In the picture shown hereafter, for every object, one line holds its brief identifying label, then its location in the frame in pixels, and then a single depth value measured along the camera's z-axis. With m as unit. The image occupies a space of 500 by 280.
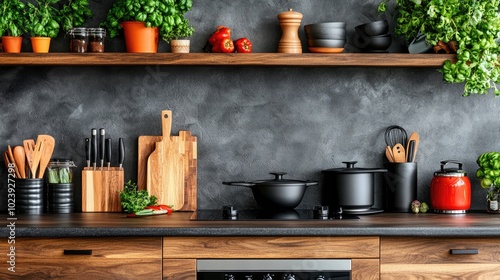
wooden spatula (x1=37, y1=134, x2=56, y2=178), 3.72
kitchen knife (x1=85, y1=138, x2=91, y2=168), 3.76
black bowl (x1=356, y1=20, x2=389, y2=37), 3.67
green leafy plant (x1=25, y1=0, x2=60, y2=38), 3.65
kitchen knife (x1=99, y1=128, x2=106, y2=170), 3.77
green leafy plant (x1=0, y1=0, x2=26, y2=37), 3.63
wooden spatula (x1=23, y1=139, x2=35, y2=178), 3.70
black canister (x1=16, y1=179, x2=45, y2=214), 3.64
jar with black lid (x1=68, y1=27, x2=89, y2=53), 3.65
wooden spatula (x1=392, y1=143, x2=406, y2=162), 3.84
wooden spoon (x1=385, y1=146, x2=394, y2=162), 3.85
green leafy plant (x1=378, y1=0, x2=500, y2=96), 3.51
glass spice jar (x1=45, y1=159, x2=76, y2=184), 3.70
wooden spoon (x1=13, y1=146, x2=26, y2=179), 3.71
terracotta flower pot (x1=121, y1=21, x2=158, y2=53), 3.63
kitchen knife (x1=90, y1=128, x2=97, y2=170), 3.77
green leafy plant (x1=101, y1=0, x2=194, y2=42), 3.59
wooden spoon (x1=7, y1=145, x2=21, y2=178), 3.71
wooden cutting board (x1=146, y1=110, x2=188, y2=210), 3.75
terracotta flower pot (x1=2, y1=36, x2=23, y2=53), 3.65
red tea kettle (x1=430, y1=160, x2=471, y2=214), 3.65
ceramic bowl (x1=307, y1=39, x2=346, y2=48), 3.66
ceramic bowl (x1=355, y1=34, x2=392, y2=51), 3.68
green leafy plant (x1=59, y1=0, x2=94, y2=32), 3.75
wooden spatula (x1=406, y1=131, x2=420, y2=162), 3.83
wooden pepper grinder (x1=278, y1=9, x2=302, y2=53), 3.68
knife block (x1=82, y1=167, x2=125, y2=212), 3.75
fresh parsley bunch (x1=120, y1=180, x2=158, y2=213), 3.55
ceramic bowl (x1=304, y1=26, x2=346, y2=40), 3.65
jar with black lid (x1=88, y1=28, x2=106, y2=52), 3.67
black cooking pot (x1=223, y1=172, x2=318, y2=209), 3.52
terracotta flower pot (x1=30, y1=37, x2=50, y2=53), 3.65
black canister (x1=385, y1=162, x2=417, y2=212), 3.77
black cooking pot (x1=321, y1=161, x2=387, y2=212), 3.62
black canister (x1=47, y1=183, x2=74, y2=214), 3.67
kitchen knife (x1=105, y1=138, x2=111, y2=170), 3.76
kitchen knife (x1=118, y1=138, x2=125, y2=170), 3.77
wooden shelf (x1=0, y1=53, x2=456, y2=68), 3.54
